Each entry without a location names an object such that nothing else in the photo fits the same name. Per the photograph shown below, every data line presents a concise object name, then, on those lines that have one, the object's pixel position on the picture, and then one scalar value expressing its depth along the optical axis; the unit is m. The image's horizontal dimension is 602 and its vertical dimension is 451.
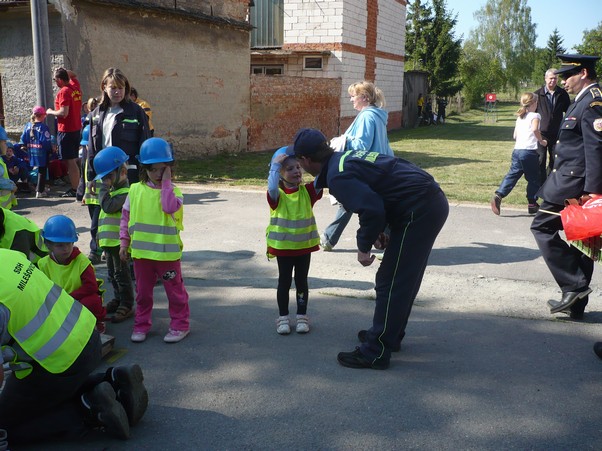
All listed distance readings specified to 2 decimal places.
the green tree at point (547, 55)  73.00
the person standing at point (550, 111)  9.33
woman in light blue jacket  6.50
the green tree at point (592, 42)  52.09
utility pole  10.62
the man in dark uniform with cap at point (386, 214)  3.76
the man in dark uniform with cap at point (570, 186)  4.89
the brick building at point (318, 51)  21.64
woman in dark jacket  6.09
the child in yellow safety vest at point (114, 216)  5.06
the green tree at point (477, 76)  52.28
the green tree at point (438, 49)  40.84
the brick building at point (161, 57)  12.06
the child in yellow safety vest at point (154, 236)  4.52
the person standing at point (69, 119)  10.24
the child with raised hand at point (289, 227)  4.52
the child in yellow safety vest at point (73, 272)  4.15
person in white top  9.04
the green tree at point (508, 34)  73.31
